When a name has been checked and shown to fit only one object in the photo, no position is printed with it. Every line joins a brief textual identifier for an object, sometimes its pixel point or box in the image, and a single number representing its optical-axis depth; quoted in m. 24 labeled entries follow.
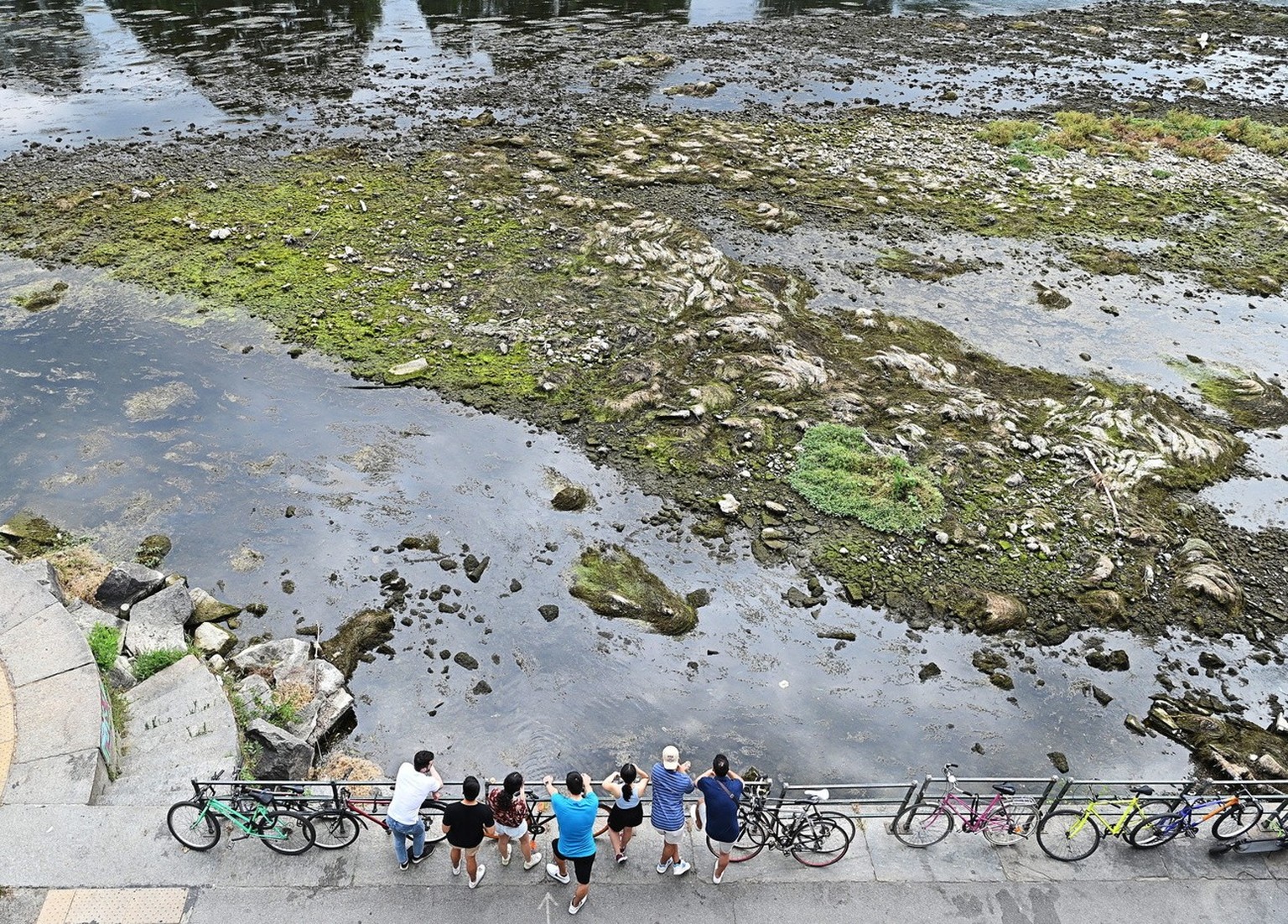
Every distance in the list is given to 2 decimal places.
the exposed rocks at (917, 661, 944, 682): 16.14
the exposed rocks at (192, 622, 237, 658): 15.53
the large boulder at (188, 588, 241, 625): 16.33
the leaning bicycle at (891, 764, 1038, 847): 11.20
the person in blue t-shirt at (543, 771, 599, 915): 9.55
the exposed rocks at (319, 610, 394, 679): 15.83
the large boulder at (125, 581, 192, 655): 14.77
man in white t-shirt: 9.90
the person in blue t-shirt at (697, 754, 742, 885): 10.09
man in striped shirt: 10.14
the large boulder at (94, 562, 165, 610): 16.08
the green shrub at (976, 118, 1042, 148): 41.03
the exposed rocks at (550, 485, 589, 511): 19.64
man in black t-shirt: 9.77
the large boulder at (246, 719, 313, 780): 12.77
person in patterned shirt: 9.84
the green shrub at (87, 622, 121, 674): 13.77
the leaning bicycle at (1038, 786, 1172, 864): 11.18
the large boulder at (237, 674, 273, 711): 13.94
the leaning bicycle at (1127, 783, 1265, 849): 11.12
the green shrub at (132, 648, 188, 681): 14.05
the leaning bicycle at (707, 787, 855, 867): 10.80
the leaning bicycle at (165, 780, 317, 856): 10.36
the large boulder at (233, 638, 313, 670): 15.06
